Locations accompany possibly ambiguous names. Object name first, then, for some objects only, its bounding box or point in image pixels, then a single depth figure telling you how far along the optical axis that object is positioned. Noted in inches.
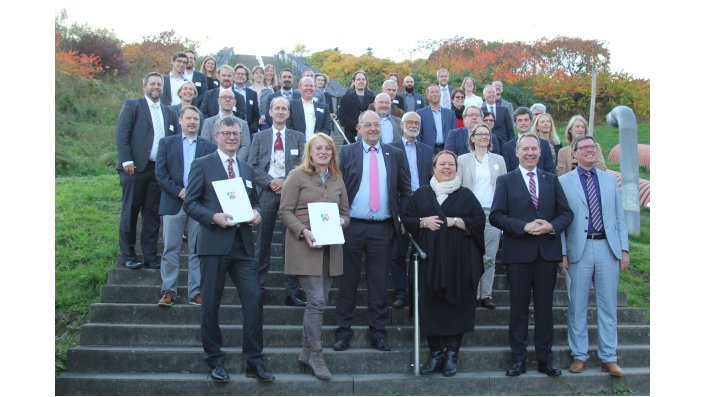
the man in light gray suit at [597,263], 250.1
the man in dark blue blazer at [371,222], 253.6
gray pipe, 390.9
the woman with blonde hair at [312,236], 233.5
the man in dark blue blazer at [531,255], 246.4
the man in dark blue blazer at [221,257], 221.8
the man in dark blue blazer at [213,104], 374.8
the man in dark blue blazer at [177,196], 266.1
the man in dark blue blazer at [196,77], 410.0
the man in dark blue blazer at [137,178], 285.7
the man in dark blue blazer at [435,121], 379.9
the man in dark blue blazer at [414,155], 285.7
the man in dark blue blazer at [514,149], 315.9
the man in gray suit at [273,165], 277.4
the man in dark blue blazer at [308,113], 353.7
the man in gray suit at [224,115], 313.9
